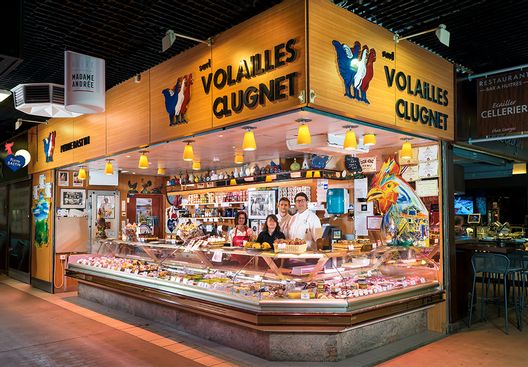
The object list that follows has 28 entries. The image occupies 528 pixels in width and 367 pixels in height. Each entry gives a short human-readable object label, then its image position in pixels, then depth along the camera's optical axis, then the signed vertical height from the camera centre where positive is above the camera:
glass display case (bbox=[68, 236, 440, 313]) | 5.16 -0.97
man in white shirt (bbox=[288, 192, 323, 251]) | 7.95 -0.27
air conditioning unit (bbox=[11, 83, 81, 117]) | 7.50 +1.84
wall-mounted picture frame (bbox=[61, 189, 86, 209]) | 10.46 +0.18
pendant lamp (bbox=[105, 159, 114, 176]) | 8.49 +0.75
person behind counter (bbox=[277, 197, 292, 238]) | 8.15 -0.20
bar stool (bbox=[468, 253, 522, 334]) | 6.59 -0.93
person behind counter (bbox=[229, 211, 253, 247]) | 7.59 -0.52
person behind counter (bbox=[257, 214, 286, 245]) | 6.86 -0.42
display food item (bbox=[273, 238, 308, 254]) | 5.52 -0.51
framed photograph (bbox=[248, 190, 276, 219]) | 10.08 +0.06
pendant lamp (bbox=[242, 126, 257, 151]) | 5.41 +0.77
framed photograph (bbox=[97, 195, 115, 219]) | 10.97 +0.01
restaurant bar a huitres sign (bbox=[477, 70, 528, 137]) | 6.68 +1.54
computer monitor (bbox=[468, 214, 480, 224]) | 15.04 -0.47
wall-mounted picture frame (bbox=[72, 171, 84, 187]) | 10.59 +0.63
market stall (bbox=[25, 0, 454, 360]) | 4.87 +0.77
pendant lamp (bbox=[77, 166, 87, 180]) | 9.60 +0.70
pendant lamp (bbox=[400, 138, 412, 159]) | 6.27 +0.77
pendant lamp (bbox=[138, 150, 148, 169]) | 7.32 +0.73
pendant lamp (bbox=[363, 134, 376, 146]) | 5.58 +0.82
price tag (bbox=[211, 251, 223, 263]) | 6.46 -0.74
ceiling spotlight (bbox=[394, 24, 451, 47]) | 5.20 +2.00
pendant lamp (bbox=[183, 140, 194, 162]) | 6.34 +0.76
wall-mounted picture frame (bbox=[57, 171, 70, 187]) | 10.41 +0.65
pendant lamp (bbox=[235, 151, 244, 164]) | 8.27 +0.90
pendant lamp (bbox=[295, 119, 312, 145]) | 5.04 +0.79
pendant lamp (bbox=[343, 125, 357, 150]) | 5.35 +0.77
